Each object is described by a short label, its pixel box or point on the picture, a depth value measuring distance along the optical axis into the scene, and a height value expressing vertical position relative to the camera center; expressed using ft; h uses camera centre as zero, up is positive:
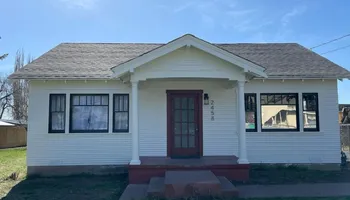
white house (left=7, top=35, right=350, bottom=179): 31.96 +0.39
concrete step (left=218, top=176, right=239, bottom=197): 21.33 -5.14
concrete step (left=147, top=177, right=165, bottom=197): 21.57 -5.18
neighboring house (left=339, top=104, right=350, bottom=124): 67.49 +0.67
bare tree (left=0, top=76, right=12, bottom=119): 109.07 +9.10
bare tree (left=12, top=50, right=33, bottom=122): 105.97 +7.48
